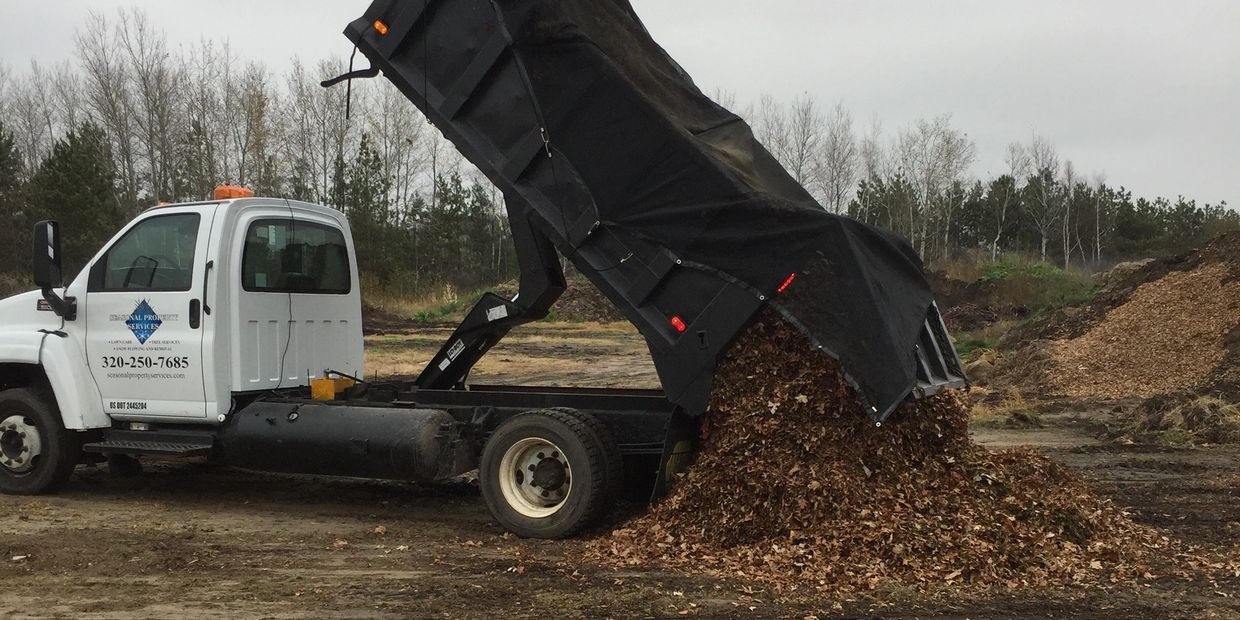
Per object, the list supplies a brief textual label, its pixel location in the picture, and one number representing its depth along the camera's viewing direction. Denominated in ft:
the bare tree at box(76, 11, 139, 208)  160.56
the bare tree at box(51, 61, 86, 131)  183.62
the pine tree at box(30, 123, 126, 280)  117.70
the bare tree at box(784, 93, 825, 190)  190.08
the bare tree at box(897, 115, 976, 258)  194.29
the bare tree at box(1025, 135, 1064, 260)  198.08
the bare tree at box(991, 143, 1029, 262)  195.83
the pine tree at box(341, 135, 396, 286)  139.33
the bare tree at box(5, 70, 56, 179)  189.57
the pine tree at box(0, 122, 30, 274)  122.93
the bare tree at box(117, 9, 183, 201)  158.92
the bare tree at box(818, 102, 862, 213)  193.16
